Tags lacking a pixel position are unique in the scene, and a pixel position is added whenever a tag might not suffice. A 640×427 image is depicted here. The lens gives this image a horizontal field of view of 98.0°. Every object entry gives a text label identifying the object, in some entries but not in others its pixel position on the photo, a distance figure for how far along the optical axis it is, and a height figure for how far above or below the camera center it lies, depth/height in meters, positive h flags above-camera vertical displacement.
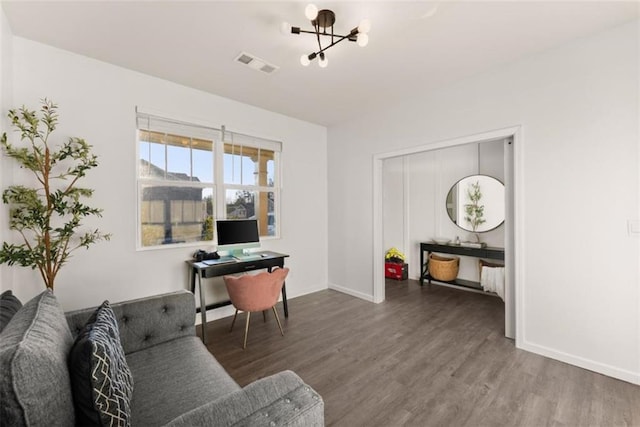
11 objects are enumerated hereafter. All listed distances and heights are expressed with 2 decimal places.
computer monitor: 3.29 -0.26
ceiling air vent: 2.61 +1.48
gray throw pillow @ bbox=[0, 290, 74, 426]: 0.73 -0.47
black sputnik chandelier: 1.84 +1.38
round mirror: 4.29 +0.13
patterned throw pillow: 0.96 -0.60
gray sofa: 0.78 -0.66
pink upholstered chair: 2.68 -0.75
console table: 4.00 -0.63
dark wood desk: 2.89 -0.61
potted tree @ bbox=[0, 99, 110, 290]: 2.09 +0.13
